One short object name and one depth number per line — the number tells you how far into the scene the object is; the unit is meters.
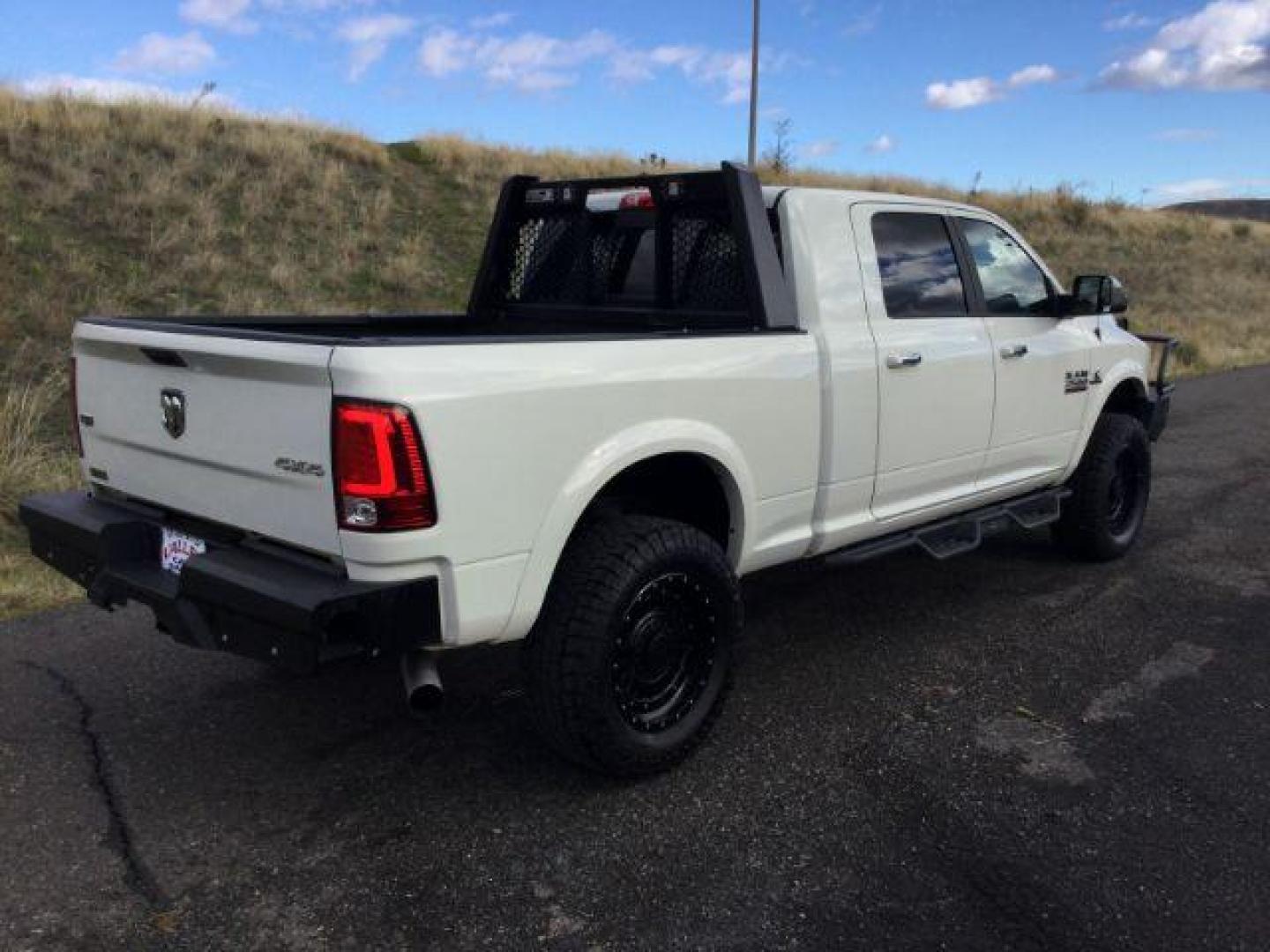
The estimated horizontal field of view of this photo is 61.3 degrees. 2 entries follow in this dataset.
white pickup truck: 2.72
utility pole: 20.61
